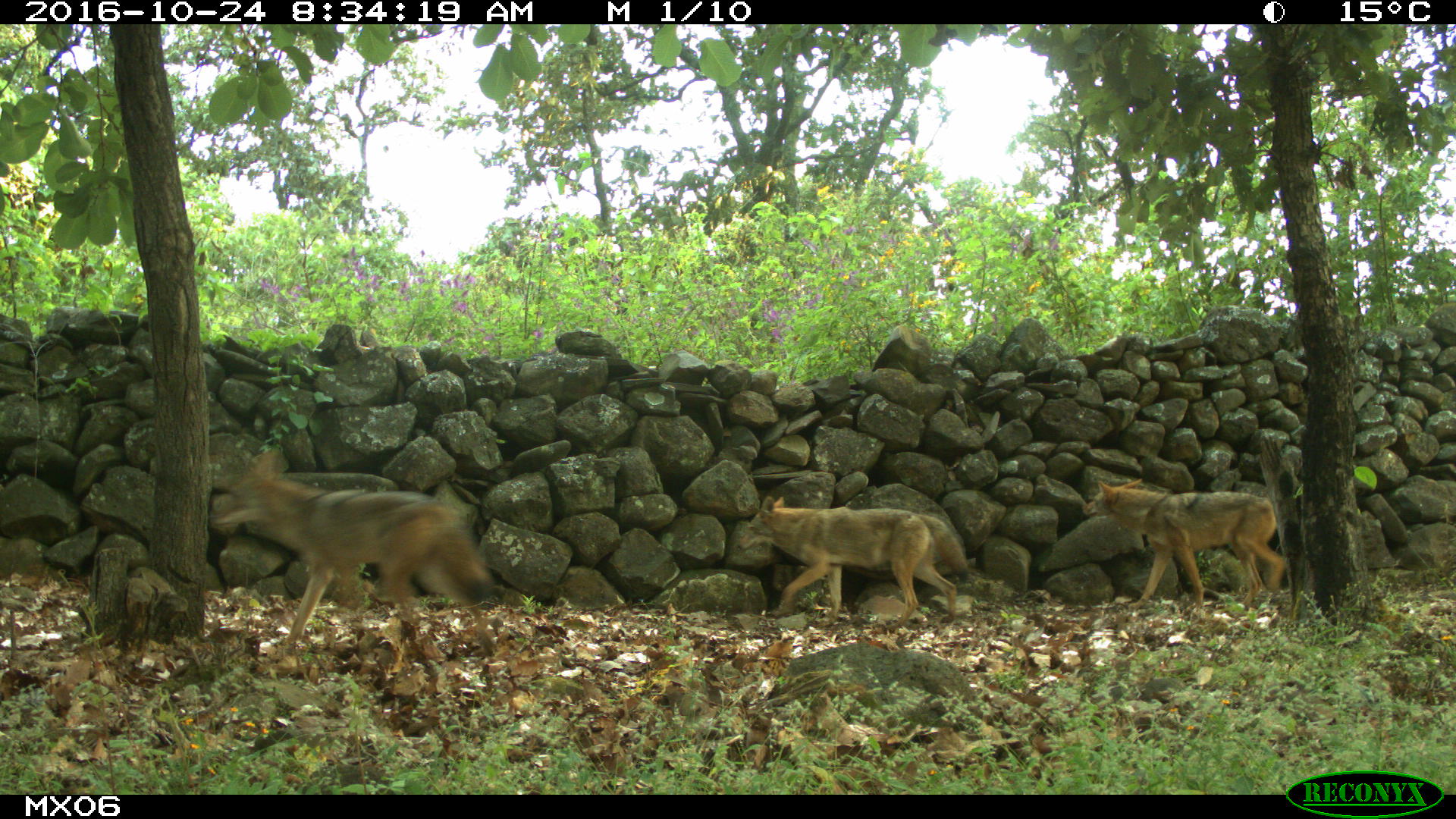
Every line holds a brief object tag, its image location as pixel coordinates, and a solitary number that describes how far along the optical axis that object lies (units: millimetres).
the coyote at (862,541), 8055
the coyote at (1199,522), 8398
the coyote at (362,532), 5469
